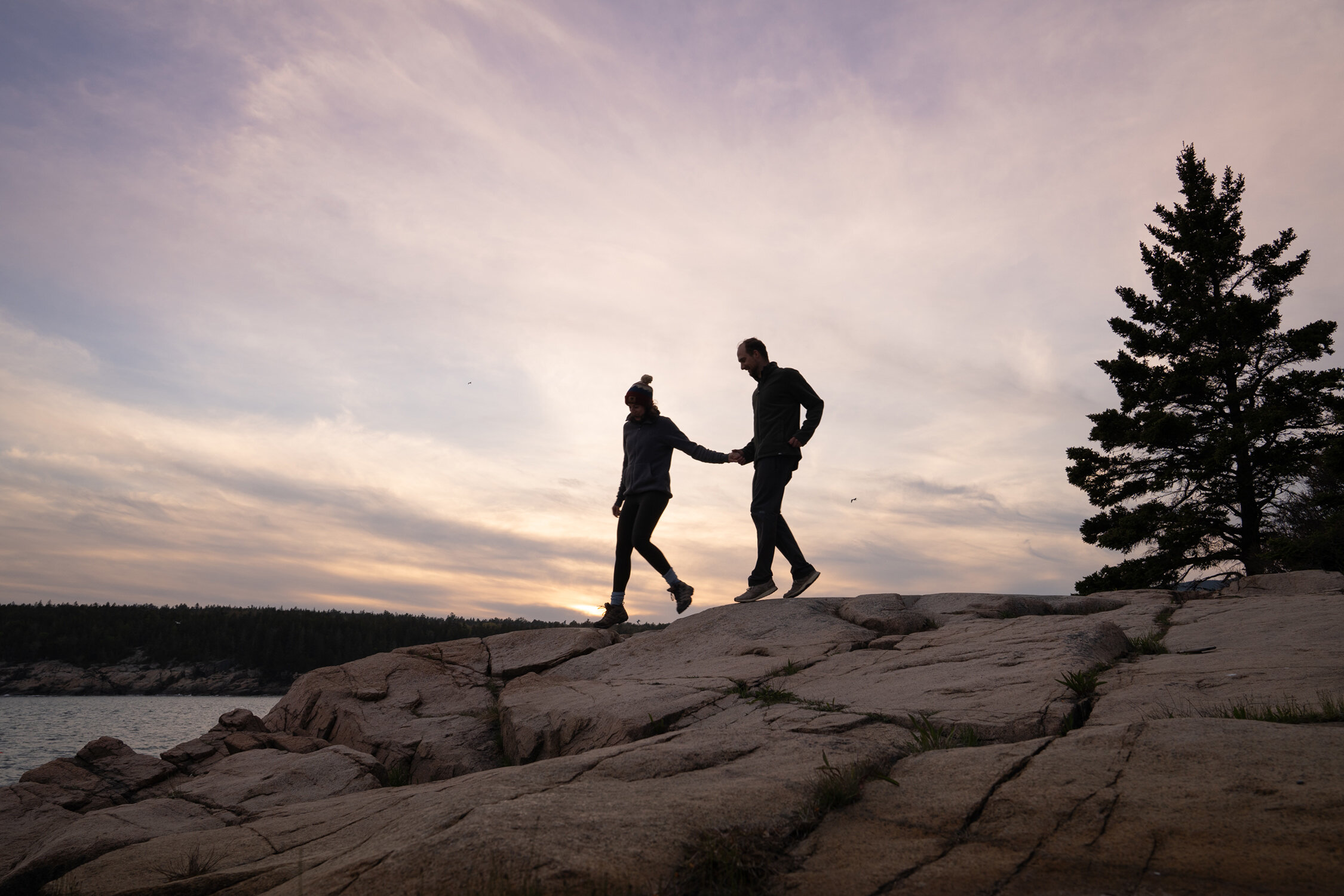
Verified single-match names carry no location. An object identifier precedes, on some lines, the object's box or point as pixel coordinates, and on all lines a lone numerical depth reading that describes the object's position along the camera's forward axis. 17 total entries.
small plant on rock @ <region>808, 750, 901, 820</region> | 3.06
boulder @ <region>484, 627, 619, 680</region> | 9.12
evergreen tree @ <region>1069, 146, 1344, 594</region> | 19.38
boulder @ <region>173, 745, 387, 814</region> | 5.79
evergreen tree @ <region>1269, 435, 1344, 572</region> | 15.91
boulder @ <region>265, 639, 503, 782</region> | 7.21
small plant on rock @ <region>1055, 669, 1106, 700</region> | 4.40
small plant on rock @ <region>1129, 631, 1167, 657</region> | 5.57
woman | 9.72
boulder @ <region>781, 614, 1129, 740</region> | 4.12
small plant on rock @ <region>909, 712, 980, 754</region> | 3.80
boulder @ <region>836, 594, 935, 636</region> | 8.01
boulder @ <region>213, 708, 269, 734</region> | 8.41
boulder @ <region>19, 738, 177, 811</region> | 6.52
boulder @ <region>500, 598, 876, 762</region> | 5.76
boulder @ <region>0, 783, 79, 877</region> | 5.25
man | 8.91
